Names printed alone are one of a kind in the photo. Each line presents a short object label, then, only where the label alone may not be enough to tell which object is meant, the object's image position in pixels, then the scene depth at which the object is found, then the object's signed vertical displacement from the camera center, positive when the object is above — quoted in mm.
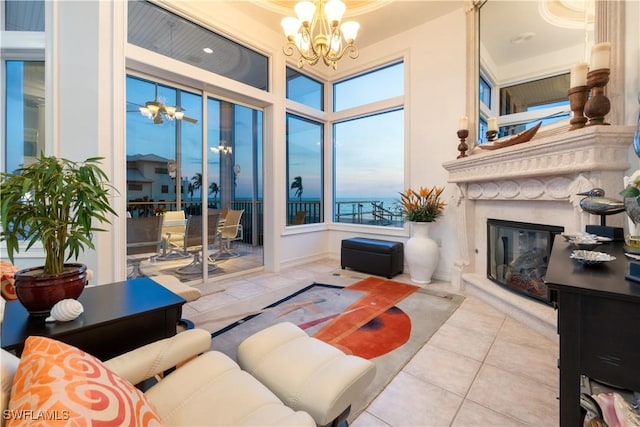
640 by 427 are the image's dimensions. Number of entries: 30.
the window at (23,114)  2592 +954
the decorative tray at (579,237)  1329 -130
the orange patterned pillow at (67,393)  493 -370
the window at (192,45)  2861 +2065
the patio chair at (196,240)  3412 -380
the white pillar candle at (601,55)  1761 +1046
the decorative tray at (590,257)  1007 -176
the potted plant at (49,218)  1075 -29
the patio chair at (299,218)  4590 -114
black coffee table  1022 -456
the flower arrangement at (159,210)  3176 +14
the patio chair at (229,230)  3871 -271
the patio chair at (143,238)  2859 -293
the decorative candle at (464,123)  3193 +1072
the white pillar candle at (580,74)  1942 +1017
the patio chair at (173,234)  3332 -296
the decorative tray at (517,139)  2412 +698
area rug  1944 -1005
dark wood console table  759 -360
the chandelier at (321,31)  2369 +1732
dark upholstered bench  3736 -650
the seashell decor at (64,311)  1068 -406
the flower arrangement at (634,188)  1044 +95
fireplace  1826 +218
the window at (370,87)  4242 +2127
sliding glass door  3039 +442
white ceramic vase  3463 -549
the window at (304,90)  4391 +2126
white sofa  850 -636
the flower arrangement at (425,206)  3514 +78
